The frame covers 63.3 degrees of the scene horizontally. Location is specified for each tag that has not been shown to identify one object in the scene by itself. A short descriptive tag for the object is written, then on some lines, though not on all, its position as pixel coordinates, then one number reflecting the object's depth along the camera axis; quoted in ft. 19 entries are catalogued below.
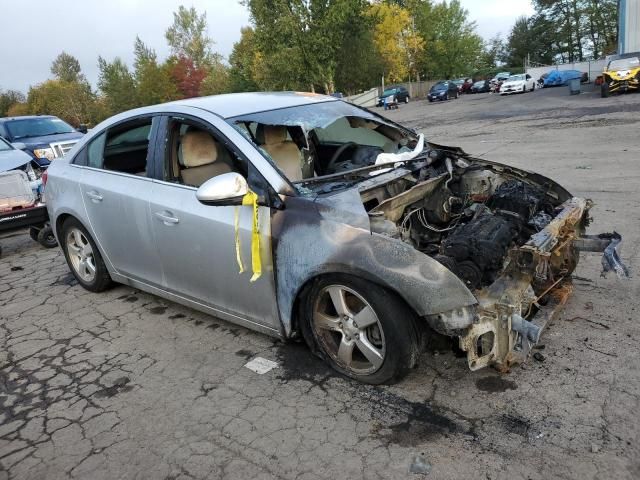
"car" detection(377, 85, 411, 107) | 134.82
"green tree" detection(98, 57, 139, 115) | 170.50
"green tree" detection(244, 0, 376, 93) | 131.03
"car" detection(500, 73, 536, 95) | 119.75
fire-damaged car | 9.08
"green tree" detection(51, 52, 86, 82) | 285.37
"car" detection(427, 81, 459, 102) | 132.77
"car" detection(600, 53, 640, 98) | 74.59
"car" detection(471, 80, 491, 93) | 152.87
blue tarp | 136.46
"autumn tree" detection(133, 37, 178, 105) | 173.88
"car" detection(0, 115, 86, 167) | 35.25
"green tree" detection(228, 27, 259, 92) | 149.48
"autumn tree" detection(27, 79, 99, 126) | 178.29
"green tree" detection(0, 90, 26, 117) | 234.17
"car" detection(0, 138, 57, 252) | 22.04
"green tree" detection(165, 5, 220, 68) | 221.66
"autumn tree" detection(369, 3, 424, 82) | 170.50
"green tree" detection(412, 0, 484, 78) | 202.49
